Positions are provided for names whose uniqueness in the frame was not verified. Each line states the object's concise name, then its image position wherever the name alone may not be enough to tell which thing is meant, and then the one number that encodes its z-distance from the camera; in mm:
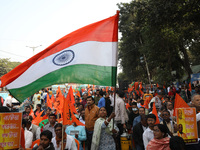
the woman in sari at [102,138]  4265
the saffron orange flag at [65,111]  4174
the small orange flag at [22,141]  3527
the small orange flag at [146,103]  8904
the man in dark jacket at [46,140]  3479
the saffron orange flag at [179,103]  4662
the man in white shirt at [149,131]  4277
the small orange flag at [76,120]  5277
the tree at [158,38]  11359
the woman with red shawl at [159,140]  3498
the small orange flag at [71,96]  7673
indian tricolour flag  3895
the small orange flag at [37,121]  6036
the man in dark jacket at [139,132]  4789
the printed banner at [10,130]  3061
